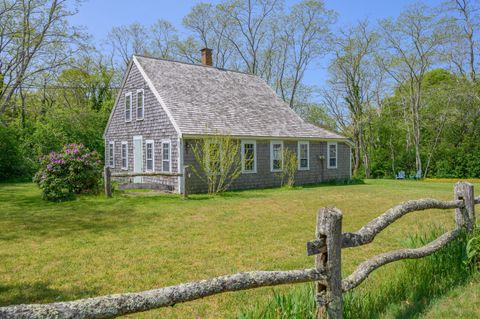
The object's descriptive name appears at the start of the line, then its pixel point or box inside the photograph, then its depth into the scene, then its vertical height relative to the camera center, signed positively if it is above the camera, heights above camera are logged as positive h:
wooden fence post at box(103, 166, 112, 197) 14.27 -0.69
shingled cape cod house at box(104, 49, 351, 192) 17.07 +1.86
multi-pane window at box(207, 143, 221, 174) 15.69 +0.23
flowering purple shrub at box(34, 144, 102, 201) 13.89 -0.35
